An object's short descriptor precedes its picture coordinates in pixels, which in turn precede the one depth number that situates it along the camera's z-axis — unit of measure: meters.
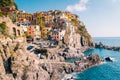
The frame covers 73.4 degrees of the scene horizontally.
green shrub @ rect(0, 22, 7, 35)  22.65
